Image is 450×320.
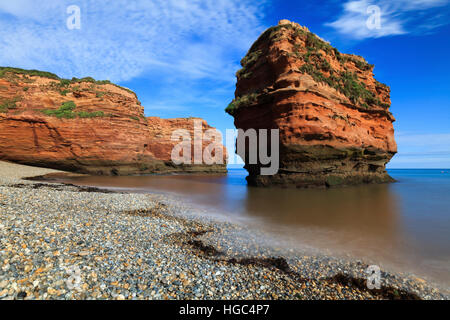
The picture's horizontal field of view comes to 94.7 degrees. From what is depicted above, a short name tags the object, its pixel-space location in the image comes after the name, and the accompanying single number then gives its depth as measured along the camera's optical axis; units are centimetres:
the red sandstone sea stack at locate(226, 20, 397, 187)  1877
